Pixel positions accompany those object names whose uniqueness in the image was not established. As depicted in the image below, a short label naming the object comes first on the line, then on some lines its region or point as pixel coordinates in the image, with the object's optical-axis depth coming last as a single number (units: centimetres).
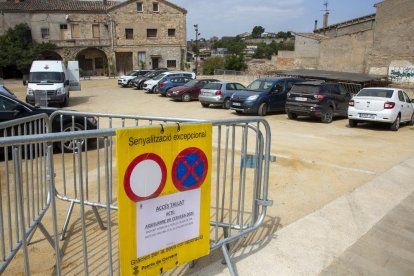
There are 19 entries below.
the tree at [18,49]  4328
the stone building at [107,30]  4769
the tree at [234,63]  5197
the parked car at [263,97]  1570
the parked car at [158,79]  2750
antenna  5578
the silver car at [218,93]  1875
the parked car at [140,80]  3106
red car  2217
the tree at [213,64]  5238
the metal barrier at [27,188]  257
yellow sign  257
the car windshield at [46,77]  1952
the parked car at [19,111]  798
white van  1864
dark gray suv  1423
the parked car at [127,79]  3325
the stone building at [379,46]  2859
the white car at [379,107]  1276
